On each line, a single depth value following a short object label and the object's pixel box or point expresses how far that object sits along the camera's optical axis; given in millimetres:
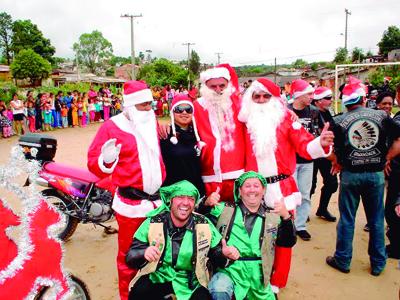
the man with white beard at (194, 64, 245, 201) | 2990
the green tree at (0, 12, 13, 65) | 51031
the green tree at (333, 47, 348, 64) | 45312
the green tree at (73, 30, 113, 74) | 71250
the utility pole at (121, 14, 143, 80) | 27245
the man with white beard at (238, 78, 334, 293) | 2963
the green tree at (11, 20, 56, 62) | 45219
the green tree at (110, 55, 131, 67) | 100275
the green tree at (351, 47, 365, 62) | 48081
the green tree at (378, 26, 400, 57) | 50281
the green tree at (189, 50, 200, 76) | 53403
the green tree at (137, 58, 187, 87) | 33638
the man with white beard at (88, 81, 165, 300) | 2775
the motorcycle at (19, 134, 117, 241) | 4168
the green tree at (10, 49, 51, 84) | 35125
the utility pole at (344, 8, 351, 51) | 38288
